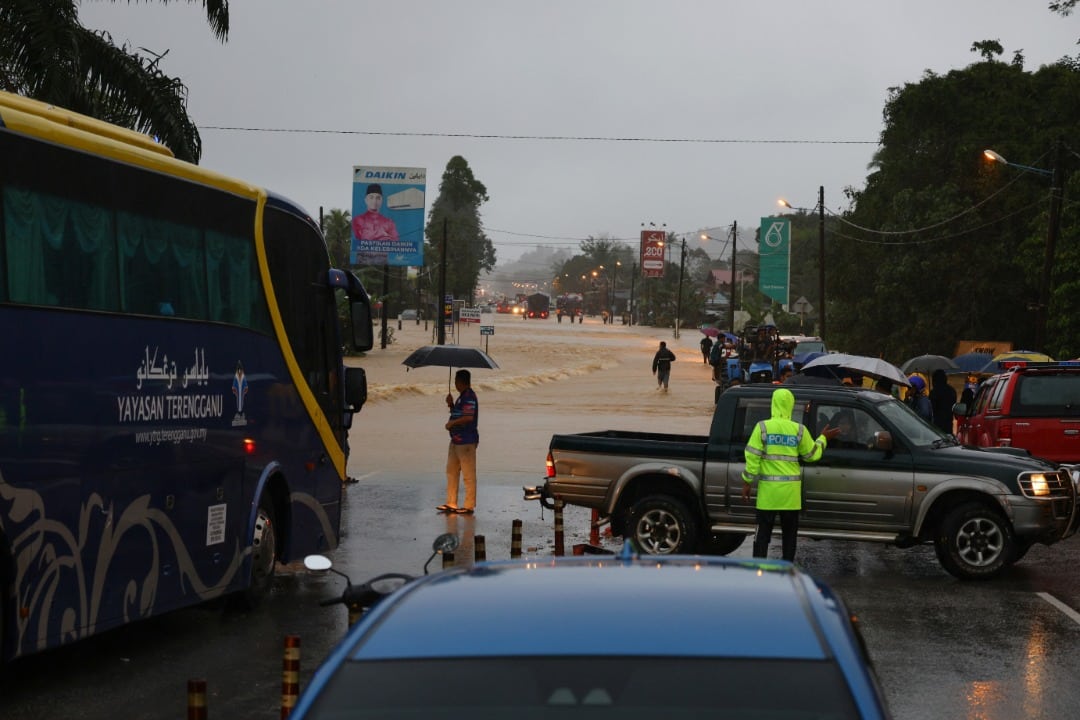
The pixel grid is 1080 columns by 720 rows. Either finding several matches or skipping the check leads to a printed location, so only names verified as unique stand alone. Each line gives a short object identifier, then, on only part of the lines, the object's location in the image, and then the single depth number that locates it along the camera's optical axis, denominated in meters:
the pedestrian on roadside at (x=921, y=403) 24.00
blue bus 9.23
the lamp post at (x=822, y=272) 62.70
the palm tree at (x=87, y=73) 25.17
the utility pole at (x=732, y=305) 90.56
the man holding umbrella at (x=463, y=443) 20.45
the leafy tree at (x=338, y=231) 141.31
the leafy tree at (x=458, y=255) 178.88
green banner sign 81.38
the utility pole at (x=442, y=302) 81.86
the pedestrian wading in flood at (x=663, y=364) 59.12
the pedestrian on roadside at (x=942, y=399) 24.70
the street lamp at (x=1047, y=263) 38.31
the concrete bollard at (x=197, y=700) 5.81
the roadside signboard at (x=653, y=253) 160.50
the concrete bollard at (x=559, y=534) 15.74
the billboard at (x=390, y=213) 73.94
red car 20.70
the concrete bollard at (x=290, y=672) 6.83
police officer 13.88
